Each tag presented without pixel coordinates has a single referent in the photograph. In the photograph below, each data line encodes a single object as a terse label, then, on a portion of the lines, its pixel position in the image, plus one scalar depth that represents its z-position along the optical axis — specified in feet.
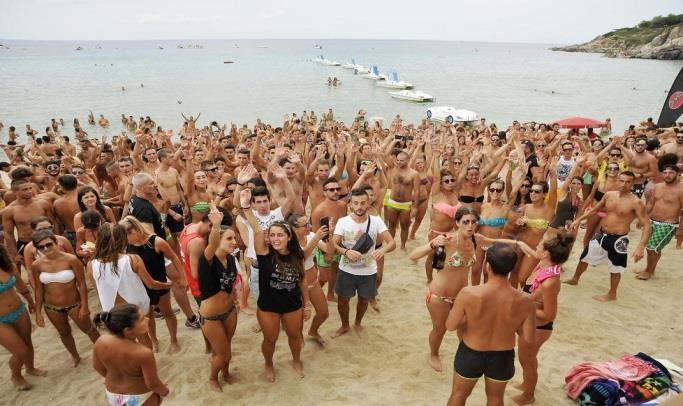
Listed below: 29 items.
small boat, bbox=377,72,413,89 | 176.55
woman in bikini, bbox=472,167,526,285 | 18.28
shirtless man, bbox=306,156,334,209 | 22.16
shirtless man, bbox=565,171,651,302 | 18.70
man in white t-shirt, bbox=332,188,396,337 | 15.51
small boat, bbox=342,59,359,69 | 297.74
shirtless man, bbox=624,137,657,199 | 27.20
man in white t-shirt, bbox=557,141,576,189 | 28.58
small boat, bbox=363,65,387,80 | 208.64
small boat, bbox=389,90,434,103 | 137.18
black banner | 45.39
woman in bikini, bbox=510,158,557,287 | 18.48
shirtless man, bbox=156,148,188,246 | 22.94
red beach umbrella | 52.44
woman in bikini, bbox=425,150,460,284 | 19.33
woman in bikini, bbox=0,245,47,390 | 13.37
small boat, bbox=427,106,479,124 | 94.27
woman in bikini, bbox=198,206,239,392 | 12.46
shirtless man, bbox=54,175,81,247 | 19.11
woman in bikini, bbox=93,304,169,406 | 9.72
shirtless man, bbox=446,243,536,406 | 10.37
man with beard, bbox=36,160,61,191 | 23.80
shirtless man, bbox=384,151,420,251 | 23.67
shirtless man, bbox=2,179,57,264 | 18.09
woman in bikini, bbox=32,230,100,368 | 13.85
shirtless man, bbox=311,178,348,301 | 17.42
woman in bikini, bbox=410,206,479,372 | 13.33
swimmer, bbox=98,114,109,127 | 94.43
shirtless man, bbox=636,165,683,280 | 20.53
